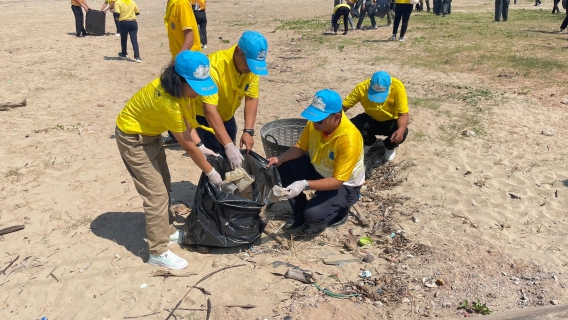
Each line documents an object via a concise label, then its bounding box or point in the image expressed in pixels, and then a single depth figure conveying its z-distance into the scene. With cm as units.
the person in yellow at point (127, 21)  909
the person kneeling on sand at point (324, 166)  329
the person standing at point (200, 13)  916
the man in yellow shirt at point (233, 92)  327
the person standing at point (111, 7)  1071
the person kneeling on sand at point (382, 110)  438
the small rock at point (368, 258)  338
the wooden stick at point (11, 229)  371
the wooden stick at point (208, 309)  287
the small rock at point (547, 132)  516
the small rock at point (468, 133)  523
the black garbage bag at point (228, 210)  323
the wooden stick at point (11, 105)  643
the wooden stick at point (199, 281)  294
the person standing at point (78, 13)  1191
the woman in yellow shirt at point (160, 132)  272
